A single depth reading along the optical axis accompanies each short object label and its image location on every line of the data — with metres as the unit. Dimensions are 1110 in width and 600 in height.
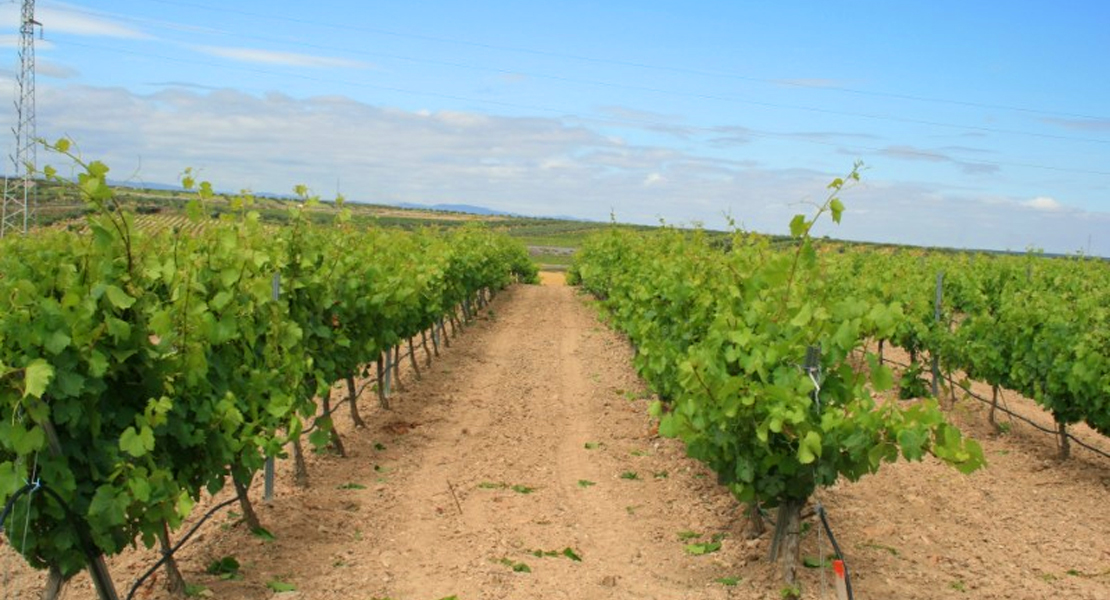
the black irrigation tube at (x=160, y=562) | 5.12
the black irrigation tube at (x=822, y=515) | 5.40
